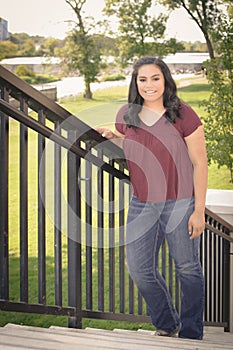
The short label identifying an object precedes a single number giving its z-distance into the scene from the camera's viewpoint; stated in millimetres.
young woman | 4231
